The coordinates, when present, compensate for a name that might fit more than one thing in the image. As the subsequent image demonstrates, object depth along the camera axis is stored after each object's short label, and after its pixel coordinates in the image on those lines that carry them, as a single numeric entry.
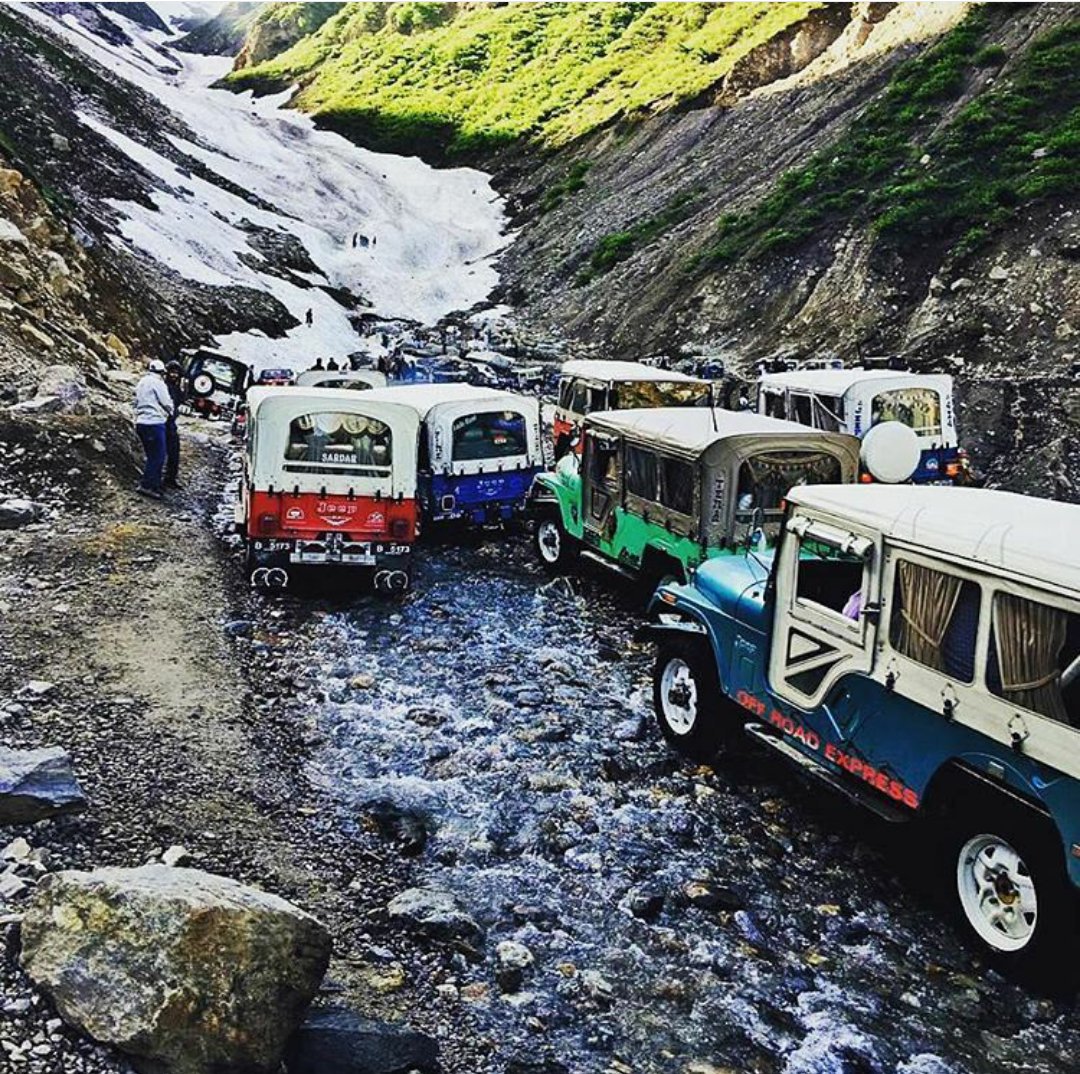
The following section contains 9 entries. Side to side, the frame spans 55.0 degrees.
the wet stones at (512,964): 6.03
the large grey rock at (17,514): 13.60
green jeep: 10.59
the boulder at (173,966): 4.68
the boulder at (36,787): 6.50
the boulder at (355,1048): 5.01
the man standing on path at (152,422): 16.05
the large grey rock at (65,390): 17.78
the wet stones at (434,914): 6.43
